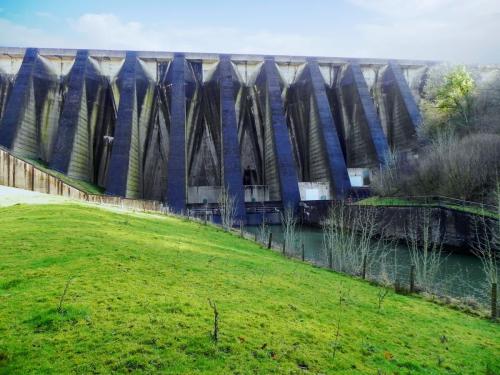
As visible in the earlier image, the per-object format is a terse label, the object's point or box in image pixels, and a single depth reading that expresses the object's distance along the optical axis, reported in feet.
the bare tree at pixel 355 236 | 45.34
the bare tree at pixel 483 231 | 56.44
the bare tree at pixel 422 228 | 64.39
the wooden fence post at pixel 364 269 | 39.81
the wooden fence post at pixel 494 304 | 29.50
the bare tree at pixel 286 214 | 91.07
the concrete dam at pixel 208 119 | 103.24
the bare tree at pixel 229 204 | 88.03
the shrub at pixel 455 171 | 69.15
